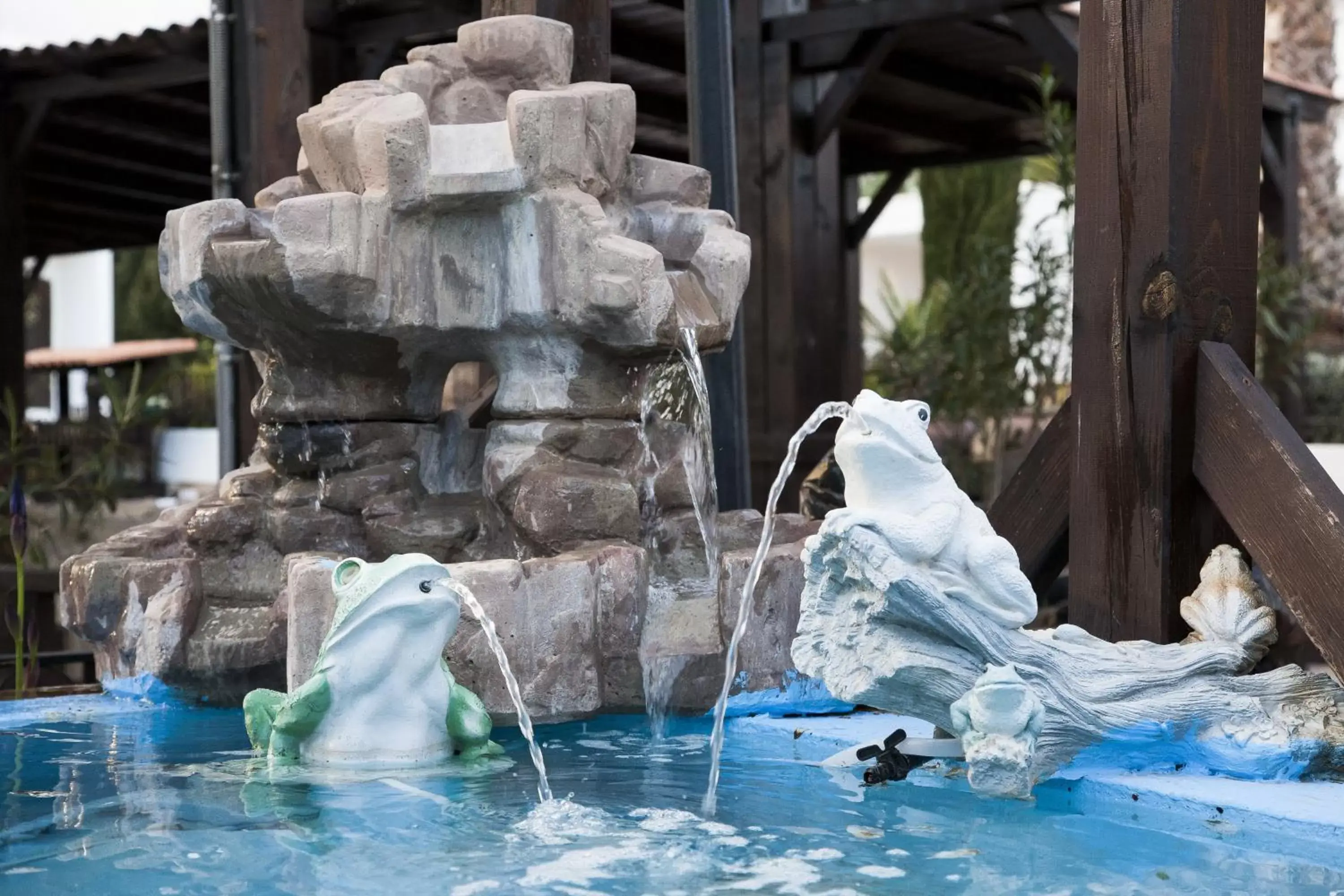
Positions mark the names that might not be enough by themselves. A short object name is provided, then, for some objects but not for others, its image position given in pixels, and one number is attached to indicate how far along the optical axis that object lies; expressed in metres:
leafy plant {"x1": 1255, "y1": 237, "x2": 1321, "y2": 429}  10.09
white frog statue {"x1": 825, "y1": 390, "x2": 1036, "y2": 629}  3.23
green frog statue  3.70
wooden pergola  3.64
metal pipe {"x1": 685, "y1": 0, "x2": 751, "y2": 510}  5.71
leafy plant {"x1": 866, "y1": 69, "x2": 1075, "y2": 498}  9.52
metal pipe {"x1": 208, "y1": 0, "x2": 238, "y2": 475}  7.45
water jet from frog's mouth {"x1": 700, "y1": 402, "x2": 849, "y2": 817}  3.46
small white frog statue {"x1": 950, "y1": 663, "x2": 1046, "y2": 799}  3.09
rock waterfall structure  4.29
